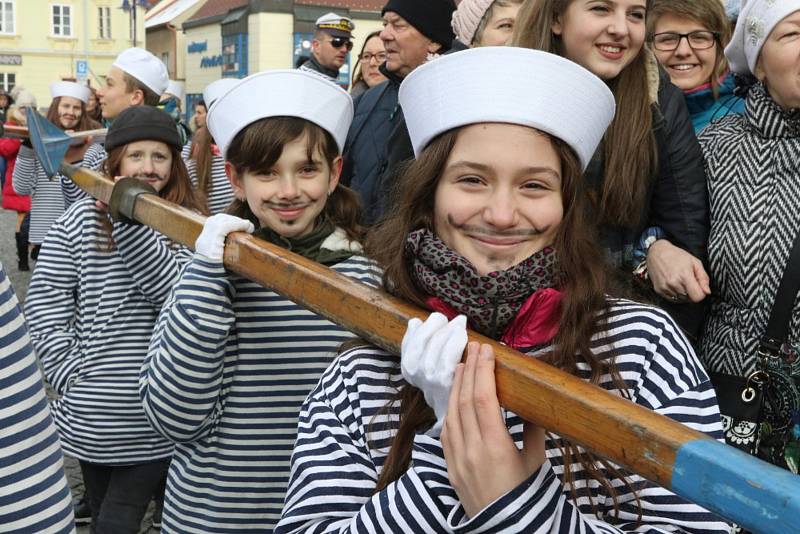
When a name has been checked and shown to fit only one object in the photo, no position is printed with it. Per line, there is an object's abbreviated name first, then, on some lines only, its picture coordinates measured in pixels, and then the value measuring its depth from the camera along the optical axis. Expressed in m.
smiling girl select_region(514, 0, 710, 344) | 2.54
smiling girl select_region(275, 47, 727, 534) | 1.36
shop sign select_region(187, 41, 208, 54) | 38.16
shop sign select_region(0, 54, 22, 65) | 49.12
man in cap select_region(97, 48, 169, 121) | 5.68
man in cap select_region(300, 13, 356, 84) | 6.75
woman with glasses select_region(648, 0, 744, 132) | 3.15
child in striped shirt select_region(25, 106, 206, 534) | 3.39
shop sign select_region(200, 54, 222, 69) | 36.79
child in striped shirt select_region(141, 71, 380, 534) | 2.42
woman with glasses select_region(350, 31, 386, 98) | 6.18
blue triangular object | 4.81
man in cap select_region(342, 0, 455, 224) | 3.98
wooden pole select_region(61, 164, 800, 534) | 1.06
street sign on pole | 27.66
